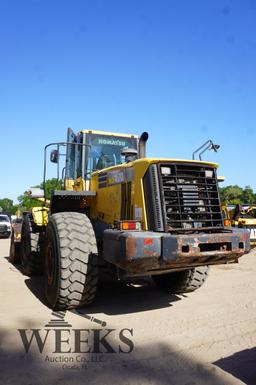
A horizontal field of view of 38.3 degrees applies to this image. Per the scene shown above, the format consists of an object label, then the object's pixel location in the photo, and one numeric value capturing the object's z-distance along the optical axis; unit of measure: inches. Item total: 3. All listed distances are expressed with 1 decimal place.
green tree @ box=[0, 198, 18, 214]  4449.1
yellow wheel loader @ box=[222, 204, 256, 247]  433.1
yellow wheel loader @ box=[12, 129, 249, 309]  171.9
